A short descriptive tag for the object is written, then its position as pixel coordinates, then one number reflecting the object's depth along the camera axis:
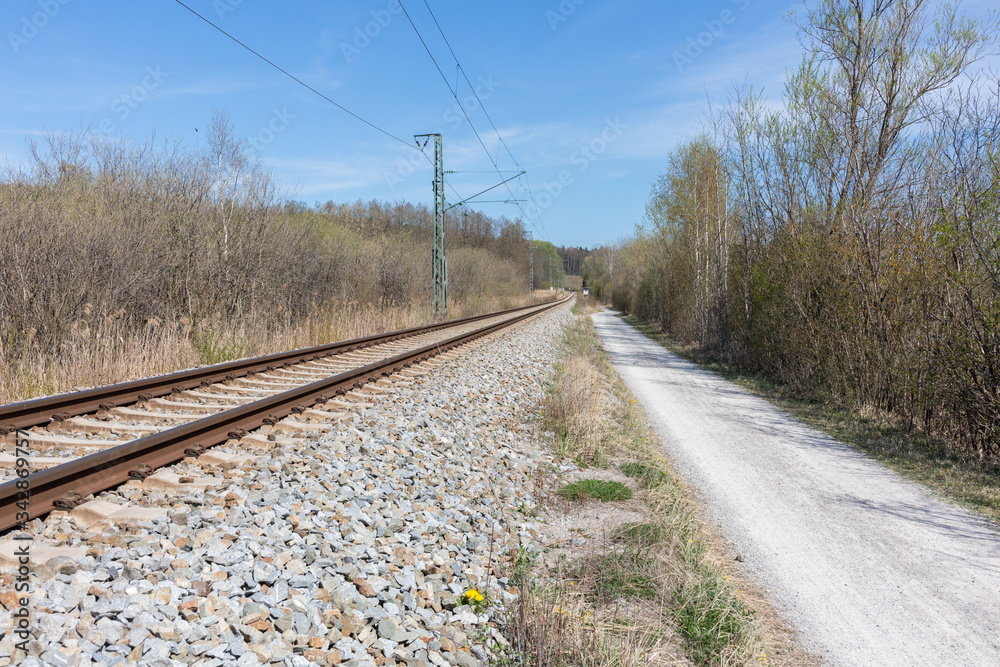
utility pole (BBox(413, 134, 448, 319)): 22.30
